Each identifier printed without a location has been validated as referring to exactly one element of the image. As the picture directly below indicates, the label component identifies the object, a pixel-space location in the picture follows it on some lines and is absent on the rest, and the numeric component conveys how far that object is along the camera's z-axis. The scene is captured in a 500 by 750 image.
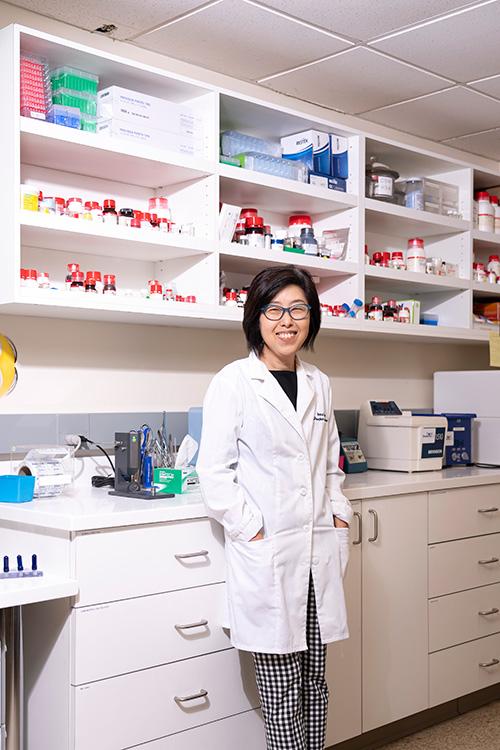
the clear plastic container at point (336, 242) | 3.45
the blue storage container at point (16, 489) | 2.54
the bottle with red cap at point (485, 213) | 4.13
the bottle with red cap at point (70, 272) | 2.68
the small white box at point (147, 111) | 2.75
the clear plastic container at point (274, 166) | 3.16
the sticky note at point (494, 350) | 4.01
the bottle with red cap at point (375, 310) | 3.56
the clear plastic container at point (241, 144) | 3.18
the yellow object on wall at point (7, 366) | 2.80
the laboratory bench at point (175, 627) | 2.26
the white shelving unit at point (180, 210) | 2.54
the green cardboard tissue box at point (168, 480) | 2.72
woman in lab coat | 2.36
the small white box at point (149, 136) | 2.74
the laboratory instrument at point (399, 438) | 3.54
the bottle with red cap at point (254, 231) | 3.12
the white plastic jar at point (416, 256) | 3.79
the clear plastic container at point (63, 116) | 2.64
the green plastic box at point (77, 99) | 2.71
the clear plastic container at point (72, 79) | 2.71
